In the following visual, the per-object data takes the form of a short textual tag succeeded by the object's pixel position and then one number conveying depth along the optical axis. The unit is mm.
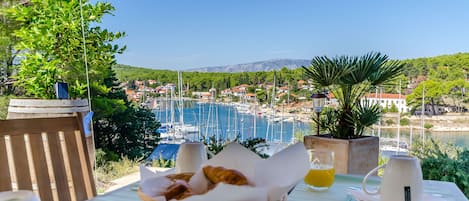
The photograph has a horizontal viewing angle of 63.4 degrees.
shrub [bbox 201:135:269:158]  2812
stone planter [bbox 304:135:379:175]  2920
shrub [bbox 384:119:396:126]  3426
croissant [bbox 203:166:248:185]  634
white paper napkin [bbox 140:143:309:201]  564
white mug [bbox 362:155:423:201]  869
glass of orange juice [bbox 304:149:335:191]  1159
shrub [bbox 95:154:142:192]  3324
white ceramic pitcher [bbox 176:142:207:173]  1002
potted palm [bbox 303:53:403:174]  2984
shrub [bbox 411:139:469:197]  2867
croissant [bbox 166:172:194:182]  710
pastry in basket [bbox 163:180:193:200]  606
